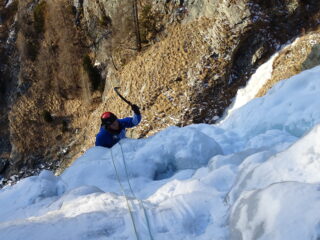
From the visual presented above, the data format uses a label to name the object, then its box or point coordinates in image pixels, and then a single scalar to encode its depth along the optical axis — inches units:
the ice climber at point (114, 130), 232.0
